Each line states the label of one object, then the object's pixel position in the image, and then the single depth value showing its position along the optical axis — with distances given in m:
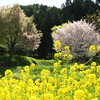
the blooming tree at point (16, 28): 23.52
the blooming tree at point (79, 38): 21.62
